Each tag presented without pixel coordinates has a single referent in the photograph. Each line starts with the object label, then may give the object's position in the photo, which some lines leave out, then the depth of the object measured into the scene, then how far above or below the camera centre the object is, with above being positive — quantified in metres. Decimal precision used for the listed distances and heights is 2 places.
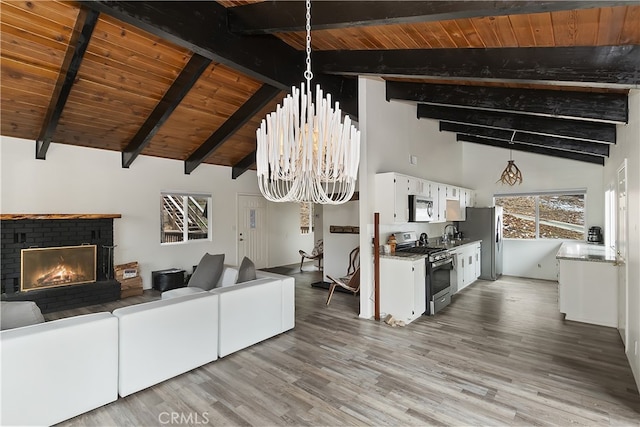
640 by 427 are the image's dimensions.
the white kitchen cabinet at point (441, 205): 5.71 +0.18
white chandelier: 2.04 +0.46
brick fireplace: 4.62 -0.69
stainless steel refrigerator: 6.79 -0.42
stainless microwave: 4.83 +0.09
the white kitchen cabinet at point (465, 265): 5.49 -0.97
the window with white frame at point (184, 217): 6.52 -0.05
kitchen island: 4.14 -1.00
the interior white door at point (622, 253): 3.26 -0.44
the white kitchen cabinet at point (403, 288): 4.27 -1.02
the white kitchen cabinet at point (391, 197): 4.48 +0.25
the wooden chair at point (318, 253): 7.76 -0.98
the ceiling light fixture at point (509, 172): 5.77 +0.79
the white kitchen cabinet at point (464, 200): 6.95 +0.32
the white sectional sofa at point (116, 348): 2.11 -1.10
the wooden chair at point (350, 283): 4.89 -1.09
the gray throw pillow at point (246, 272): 3.88 -0.71
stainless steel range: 4.56 -0.84
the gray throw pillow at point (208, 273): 4.30 -0.82
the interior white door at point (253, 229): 7.81 -0.36
